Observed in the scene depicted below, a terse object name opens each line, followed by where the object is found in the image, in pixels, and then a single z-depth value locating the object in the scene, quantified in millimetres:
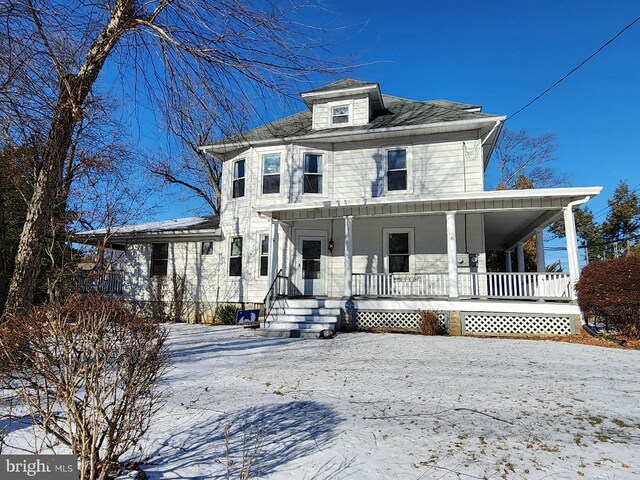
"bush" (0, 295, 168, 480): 2408
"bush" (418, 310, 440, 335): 9874
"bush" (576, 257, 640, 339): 8367
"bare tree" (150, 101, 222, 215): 22875
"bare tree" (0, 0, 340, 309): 4441
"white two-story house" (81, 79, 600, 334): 10016
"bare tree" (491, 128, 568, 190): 26594
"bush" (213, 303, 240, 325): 12992
